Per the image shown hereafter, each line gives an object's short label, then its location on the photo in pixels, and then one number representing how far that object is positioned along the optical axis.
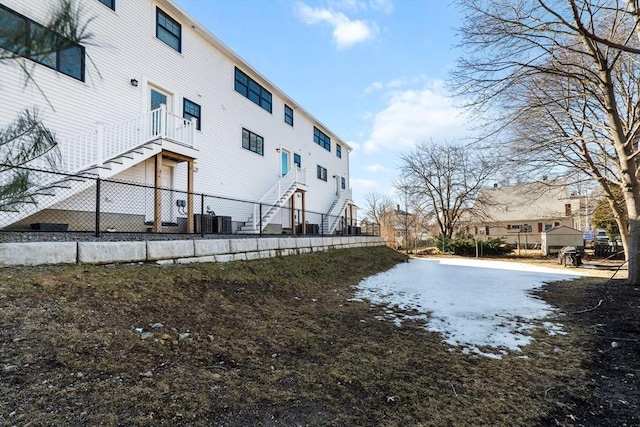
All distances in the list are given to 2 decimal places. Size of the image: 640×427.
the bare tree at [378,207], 30.70
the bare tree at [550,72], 6.65
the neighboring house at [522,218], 27.08
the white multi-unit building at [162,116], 6.82
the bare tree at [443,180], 22.89
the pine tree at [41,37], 1.93
